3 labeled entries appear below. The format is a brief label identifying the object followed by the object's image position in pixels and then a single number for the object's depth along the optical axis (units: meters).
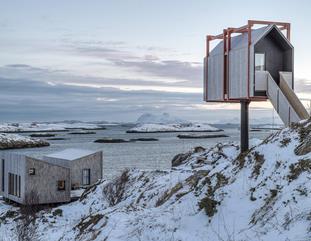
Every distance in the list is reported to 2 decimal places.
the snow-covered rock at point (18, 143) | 136.27
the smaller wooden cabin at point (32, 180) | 32.50
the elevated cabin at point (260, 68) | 18.53
